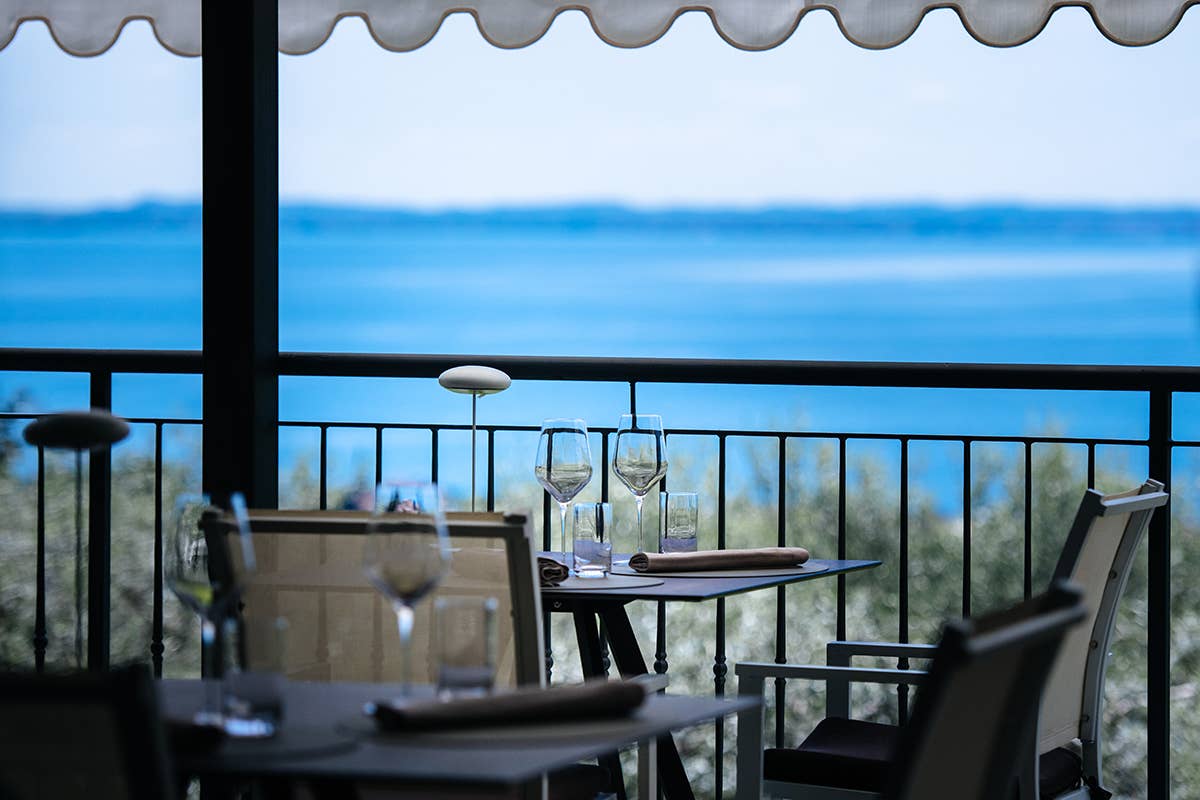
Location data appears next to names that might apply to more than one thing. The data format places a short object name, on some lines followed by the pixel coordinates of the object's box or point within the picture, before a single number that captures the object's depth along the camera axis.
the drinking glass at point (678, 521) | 5.85
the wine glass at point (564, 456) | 5.51
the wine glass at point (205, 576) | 2.99
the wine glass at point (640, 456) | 5.69
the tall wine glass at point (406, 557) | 3.07
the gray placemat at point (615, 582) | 5.09
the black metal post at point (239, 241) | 6.81
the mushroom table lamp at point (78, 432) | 3.72
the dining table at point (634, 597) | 4.95
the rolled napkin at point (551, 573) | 5.07
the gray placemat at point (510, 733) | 2.69
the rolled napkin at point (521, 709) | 2.76
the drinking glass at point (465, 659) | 2.96
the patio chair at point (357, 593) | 3.96
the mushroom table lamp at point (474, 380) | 6.13
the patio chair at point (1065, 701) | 4.49
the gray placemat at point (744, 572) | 5.41
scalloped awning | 7.00
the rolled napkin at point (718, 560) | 5.51
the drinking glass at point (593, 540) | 5.40
